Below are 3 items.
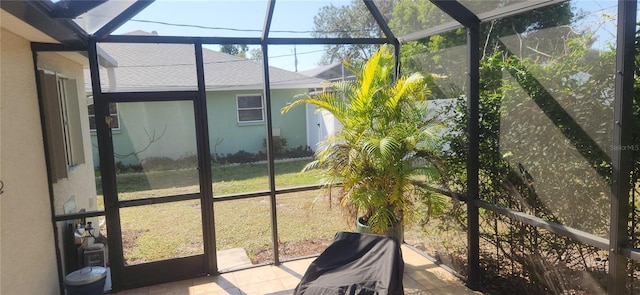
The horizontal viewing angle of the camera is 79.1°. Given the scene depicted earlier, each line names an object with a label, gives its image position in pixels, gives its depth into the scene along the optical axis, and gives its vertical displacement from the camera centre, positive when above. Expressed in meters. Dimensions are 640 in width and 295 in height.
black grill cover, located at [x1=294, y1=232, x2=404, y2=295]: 2.66 -1.09
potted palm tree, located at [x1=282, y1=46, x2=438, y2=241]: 3.75 -0.24
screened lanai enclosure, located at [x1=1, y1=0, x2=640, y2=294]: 2.53 -0.08
